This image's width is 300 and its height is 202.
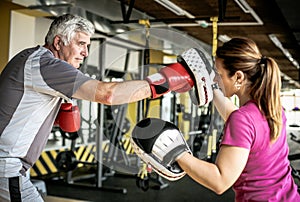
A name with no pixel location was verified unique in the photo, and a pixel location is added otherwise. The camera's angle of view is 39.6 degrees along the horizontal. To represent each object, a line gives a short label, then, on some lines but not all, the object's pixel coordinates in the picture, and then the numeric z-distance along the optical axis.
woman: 1.42
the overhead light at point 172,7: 4.90
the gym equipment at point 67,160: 5.76
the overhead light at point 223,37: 7.92
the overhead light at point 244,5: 4.91
